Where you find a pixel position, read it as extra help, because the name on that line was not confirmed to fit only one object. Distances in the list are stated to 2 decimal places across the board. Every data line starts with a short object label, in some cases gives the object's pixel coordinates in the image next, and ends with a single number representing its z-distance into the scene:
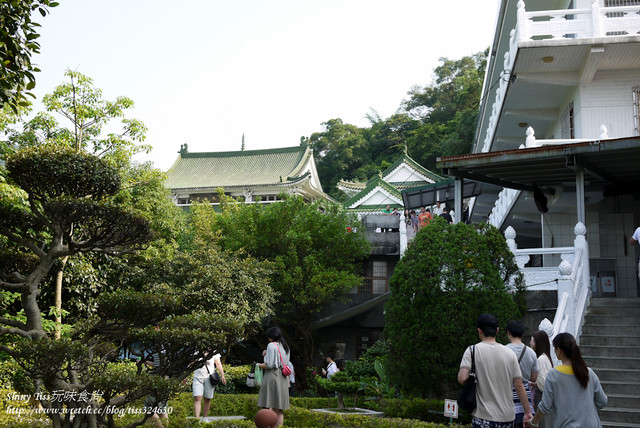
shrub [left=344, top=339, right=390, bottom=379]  16.95
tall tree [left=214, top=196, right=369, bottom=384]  20.08
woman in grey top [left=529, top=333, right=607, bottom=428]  4.75
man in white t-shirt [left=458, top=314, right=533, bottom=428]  5.11
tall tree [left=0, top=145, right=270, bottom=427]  7.11
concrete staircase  7.82
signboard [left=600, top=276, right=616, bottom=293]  13.40
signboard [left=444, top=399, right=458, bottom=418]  6.86
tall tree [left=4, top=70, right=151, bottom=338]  14.26
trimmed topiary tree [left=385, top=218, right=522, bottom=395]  8.77
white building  10.14
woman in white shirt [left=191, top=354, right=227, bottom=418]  10.09
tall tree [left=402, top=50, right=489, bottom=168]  42.86
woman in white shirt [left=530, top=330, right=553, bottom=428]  6.37
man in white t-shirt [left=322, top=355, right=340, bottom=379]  16.99
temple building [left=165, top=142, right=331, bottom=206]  44.78
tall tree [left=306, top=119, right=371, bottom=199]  58.24
